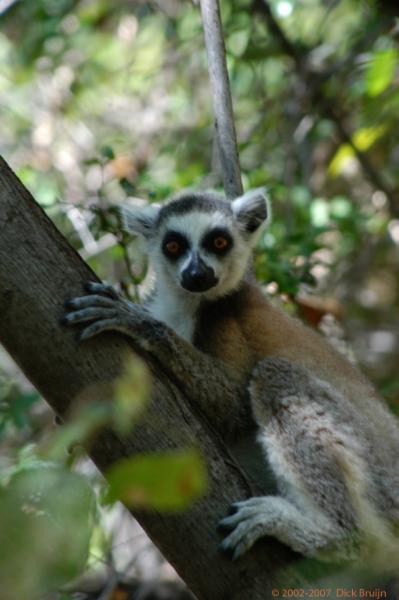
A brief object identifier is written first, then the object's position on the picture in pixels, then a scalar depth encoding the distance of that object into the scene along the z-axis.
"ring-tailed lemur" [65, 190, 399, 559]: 7.16
